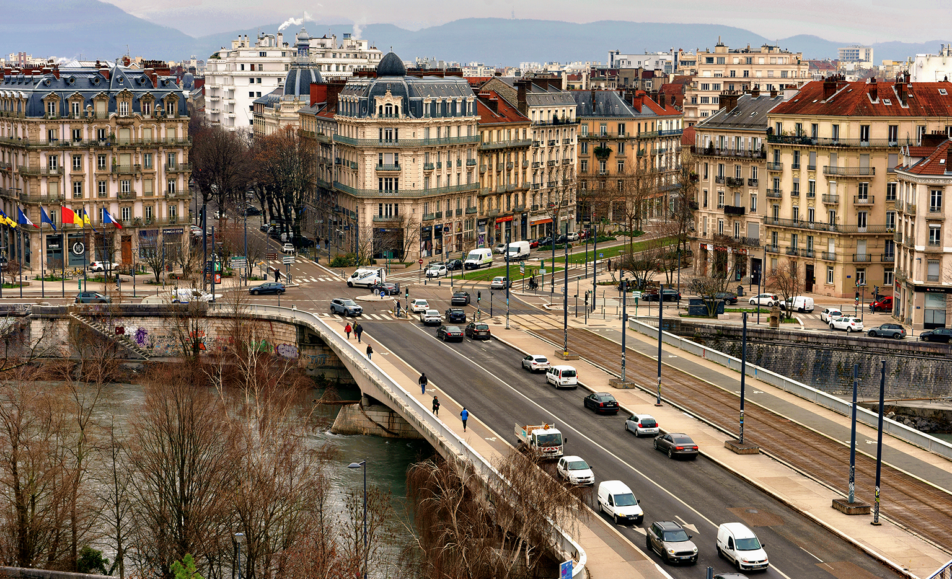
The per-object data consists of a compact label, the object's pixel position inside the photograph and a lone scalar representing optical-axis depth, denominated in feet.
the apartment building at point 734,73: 651.25
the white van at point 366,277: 356.18
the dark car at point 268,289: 342.23
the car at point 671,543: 153.99
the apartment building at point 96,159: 368.27
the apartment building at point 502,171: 434.71
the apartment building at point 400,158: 397.19
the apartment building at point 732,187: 355.97
